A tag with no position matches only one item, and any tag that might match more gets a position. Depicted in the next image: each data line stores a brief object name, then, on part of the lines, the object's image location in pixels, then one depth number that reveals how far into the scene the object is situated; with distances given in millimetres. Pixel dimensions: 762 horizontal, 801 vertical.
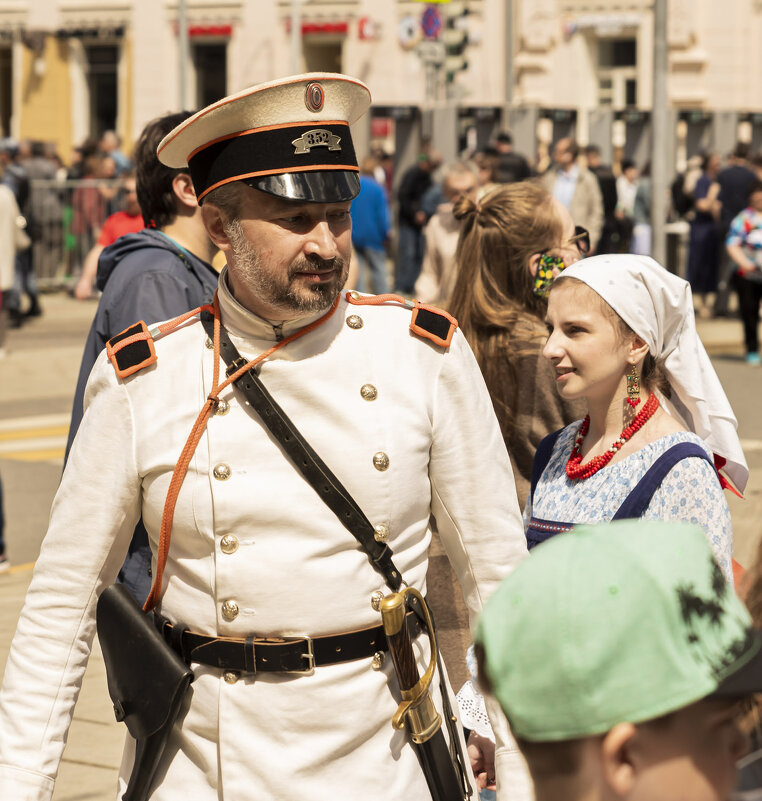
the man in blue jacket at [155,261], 3883
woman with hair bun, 3900
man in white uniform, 2488
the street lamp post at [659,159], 15047
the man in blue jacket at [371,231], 16359
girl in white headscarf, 3162
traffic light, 26812
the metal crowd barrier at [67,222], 19984
